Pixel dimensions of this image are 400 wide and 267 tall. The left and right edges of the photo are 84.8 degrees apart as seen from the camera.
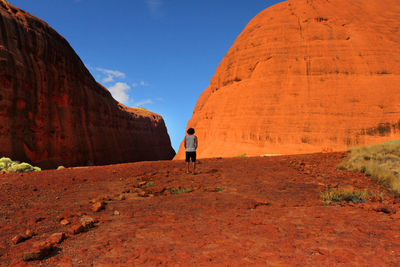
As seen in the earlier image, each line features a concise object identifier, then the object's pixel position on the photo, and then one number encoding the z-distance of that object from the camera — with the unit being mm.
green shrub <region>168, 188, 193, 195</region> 6000
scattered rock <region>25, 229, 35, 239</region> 3112
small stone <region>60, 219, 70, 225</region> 3614
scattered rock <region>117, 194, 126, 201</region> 5324
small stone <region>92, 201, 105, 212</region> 4320
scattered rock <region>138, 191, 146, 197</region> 5675
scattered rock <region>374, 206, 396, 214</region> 4055
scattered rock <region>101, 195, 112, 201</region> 5215
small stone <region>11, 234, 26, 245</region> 2928
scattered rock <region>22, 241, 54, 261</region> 2463
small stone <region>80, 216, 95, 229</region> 3419
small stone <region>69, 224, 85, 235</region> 3229
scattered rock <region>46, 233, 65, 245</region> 2855
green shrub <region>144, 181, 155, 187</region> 6870
